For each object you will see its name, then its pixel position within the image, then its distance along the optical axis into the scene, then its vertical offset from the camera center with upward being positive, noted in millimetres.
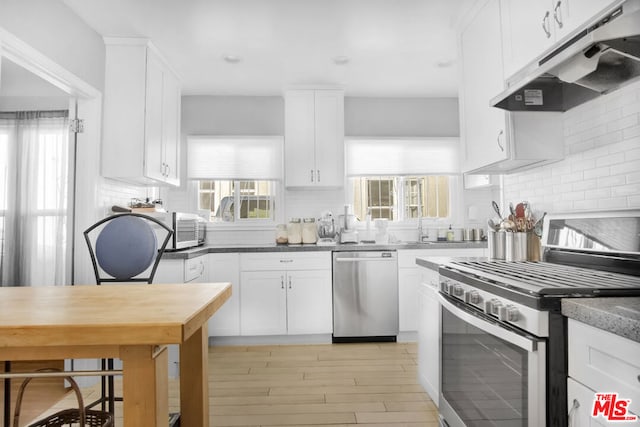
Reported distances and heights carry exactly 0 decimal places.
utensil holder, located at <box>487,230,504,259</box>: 1986 -127
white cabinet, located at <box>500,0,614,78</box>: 1488 +876
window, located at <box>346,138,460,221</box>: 4402 +509
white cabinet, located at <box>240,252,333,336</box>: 3566 -699
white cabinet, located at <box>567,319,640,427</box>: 834 -362
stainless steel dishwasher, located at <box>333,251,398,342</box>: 3539 -723
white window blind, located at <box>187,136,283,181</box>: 4285 +698
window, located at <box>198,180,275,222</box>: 4328 +223
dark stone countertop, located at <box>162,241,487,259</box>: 3572 -259
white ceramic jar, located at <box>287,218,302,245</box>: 3893 -133
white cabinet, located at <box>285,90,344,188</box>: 4031 +810
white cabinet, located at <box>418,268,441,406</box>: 2137 -678
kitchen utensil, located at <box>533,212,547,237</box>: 1969 -38
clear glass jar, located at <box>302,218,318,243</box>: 3910 -138
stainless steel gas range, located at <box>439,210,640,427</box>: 1100 -331
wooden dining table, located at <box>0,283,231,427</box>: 981 -299
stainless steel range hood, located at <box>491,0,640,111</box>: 1199 +584
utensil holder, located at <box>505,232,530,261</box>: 1935 -134
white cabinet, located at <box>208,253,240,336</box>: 3539 -678
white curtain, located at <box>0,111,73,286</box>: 3766 +227
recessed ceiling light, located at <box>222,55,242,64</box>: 3393 +1452
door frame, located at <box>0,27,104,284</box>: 2836 +415
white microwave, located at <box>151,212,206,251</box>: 3107 -92
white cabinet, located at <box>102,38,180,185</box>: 3012 +878
